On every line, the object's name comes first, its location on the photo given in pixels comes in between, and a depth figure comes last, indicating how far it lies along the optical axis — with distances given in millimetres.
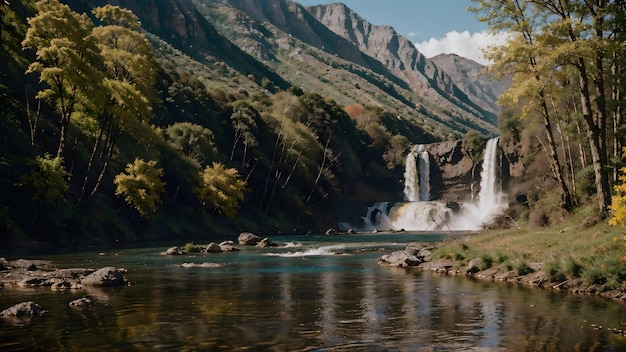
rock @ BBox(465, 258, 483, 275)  30141
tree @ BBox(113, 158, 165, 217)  62031
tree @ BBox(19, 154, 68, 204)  48281
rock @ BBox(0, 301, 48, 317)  18172
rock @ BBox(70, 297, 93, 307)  20219
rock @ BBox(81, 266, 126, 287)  26125
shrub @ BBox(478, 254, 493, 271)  29844
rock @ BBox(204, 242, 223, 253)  49022
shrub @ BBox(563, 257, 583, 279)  23603
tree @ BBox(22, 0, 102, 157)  47312
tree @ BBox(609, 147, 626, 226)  17594
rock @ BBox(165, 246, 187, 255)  45291
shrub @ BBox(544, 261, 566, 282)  24156
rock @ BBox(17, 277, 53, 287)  25797
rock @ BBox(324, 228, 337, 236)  83812
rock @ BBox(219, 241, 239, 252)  49938
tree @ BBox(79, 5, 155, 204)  53031
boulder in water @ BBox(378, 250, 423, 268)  36156
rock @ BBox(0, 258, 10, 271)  30347
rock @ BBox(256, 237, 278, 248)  56319
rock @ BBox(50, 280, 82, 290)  24758
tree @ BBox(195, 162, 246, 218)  76125
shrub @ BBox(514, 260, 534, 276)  26734
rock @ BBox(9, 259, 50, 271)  31306
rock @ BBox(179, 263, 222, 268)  36162
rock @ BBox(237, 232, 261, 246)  59122
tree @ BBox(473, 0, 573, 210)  29527
